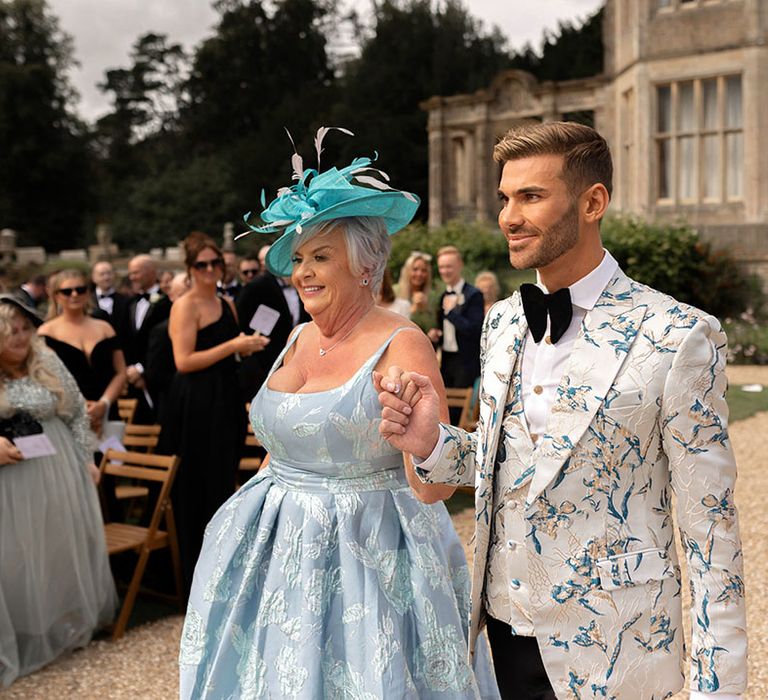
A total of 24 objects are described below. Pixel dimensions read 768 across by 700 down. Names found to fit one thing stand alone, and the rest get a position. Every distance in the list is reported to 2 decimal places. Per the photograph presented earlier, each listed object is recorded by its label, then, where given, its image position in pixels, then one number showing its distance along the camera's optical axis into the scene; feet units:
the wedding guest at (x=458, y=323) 27.78
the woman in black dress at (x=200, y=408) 18.97
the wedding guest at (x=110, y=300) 31.50
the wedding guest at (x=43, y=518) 16.40
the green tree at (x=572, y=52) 116.88
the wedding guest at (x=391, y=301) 24.24
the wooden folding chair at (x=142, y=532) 17.65
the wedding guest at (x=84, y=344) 21.25
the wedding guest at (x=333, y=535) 9.16
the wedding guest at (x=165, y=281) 34.73
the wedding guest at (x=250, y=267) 32.81
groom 6.77
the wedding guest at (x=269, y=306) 23.31
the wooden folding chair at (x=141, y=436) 23.00
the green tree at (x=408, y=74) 127.75
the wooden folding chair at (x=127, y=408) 26.99
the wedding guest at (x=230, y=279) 31.53
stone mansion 62.49
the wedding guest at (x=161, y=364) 20.49
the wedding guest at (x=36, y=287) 41.04
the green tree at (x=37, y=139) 141.79
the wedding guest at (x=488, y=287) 32.14
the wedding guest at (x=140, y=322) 26.66
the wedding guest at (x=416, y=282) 28.43
